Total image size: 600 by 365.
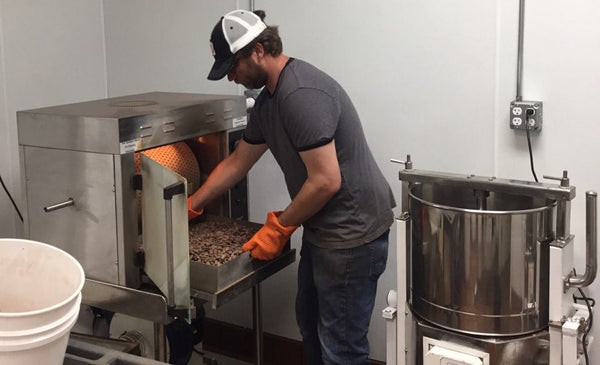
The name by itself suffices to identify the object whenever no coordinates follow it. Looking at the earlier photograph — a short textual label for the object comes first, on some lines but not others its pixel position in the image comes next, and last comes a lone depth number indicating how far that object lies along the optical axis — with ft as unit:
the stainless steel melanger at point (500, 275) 5.97
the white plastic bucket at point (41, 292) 3.75
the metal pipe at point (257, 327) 8.23
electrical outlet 7.32
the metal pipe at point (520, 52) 7.31
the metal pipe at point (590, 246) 5.98
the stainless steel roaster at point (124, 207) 6.15
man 6.70
